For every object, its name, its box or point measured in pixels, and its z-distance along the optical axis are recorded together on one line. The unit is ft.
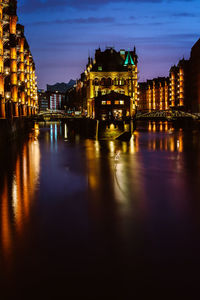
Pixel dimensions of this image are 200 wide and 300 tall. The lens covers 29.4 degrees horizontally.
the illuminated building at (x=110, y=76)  403.13
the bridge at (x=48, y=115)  545.03
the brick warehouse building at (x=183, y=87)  373.20
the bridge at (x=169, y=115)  342.40
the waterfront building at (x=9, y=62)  188.17
